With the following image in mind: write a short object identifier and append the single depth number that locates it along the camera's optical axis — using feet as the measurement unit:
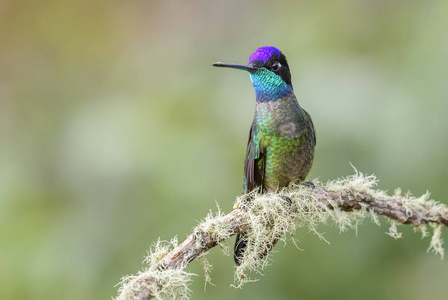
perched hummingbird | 12.37
